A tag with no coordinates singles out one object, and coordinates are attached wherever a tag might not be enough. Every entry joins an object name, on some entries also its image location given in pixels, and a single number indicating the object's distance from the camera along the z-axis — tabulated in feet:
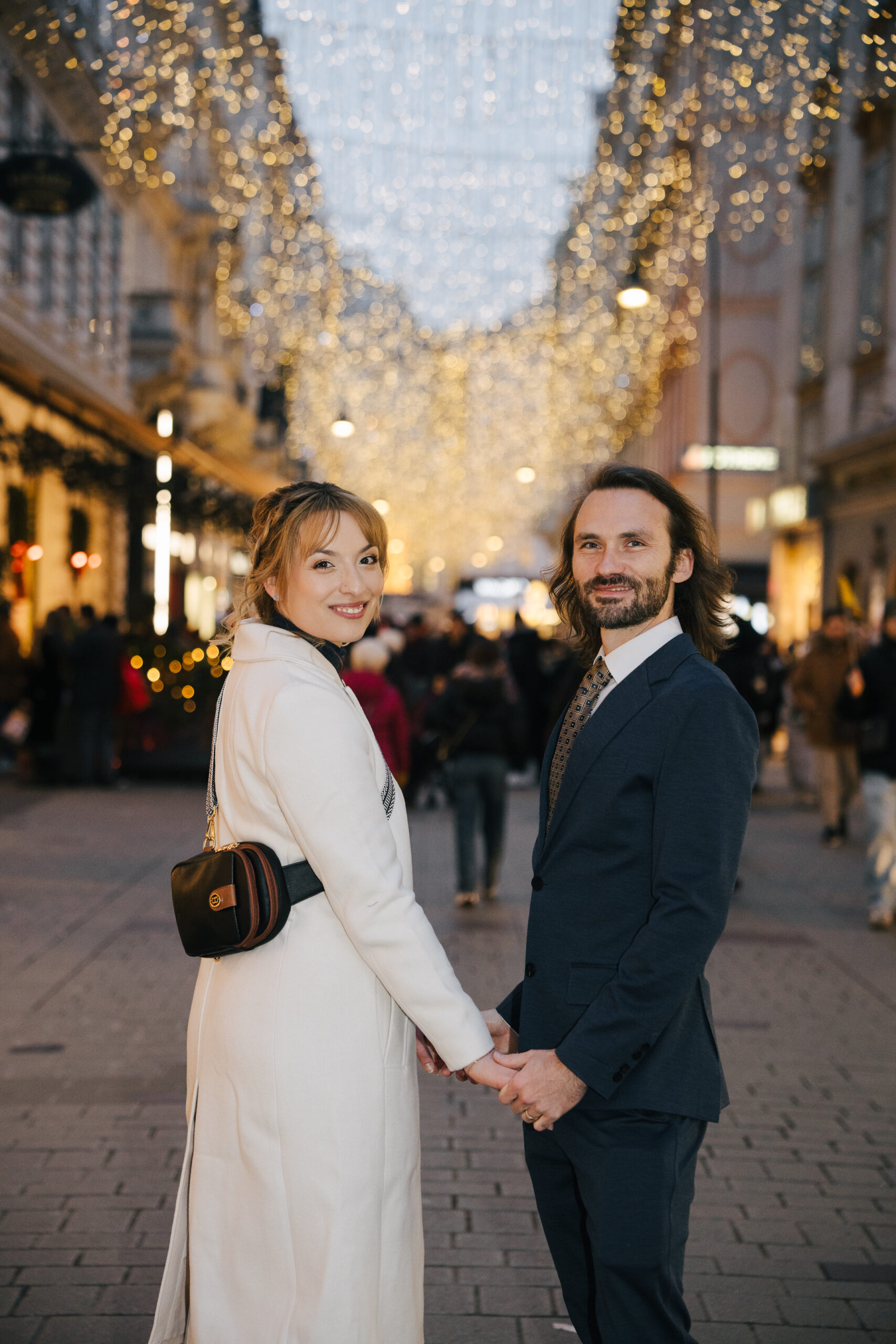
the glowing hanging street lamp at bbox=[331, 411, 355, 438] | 89.15
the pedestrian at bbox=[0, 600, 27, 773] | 52.34
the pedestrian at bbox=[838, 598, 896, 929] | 28.86
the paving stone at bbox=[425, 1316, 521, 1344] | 11.80
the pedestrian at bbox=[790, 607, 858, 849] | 40.75
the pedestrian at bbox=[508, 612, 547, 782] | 56.70
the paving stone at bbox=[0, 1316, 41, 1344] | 11.65
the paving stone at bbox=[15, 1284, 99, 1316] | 12.14
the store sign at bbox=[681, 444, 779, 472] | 122.72
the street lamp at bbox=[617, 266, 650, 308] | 56.03
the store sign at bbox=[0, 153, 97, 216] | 47.09
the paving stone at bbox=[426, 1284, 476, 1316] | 12.33
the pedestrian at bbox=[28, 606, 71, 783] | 51.42
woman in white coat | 7.92
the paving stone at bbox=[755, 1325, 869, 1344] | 11.87
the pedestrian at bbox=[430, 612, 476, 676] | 55.77
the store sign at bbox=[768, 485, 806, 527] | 102.44
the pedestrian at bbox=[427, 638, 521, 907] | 32.17
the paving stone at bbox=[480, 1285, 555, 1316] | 12.35
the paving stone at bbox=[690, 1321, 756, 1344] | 11.82
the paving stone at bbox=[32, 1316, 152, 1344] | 11.64
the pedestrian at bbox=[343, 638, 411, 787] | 31.07
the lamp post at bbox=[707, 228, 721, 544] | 68.33
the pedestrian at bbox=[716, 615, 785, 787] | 33.27
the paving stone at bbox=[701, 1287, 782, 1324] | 12.26
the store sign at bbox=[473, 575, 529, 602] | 176.35
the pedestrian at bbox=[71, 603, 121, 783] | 50.60
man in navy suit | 7.97
